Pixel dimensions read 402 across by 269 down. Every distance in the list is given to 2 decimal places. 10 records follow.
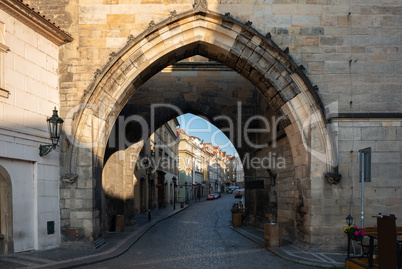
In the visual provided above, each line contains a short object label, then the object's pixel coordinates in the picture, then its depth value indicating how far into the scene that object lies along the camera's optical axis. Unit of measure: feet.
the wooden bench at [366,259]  22.77
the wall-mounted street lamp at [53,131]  33.24
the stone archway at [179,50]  36.86
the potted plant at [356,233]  26.37
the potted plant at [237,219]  58.34
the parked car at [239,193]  190.97
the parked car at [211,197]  194.64
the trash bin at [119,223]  50.16
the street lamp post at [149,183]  70.13
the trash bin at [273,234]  36.29
